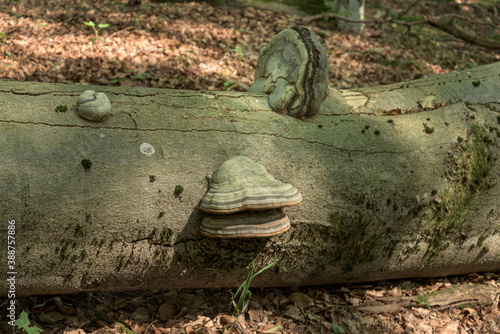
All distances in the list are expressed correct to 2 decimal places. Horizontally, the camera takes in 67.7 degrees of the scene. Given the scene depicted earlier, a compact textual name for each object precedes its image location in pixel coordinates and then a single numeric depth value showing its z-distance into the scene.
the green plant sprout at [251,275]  2.62
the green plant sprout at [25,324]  2.43
